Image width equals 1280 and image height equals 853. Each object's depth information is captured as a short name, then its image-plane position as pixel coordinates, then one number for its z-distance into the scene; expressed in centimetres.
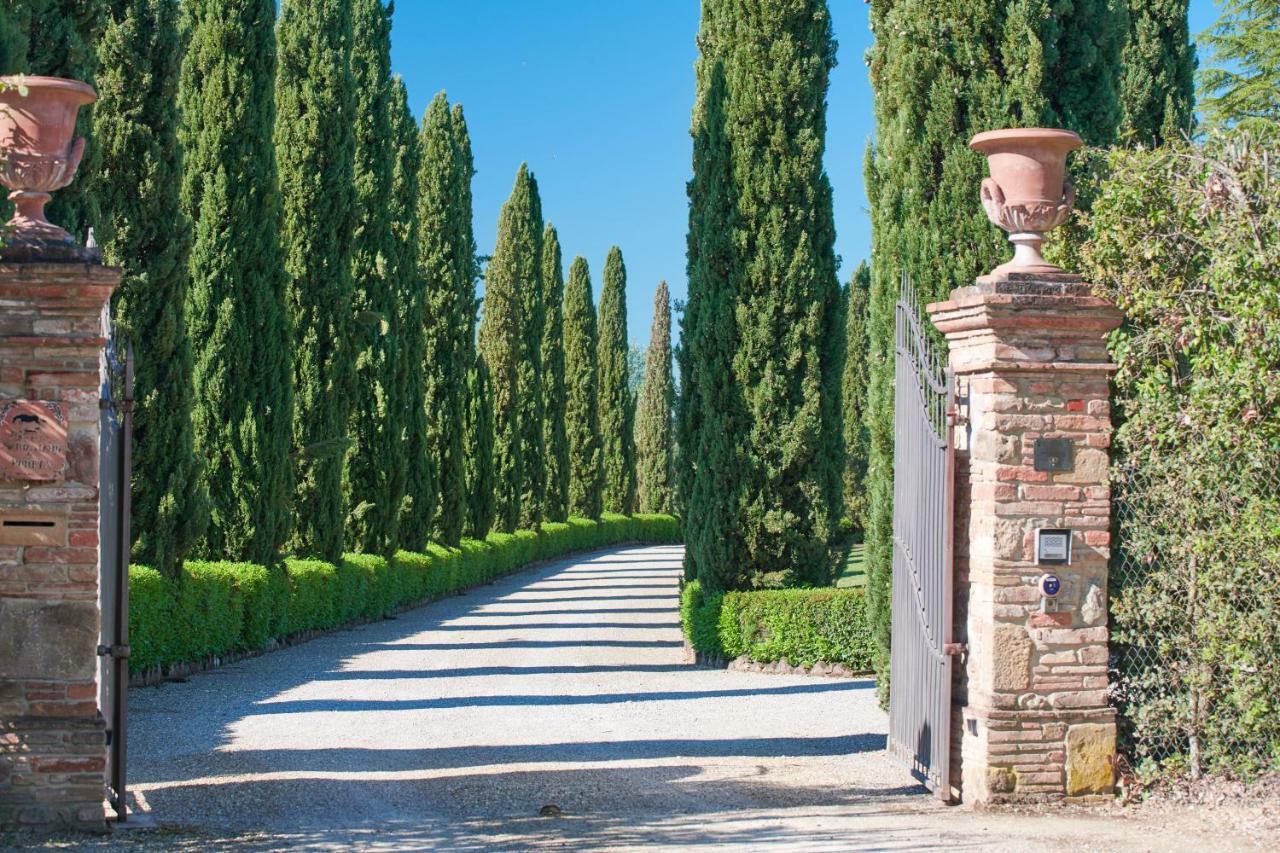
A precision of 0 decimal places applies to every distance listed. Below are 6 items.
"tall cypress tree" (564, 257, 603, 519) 4434
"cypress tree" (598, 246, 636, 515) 4738
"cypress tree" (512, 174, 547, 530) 3659
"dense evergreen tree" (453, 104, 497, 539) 3008
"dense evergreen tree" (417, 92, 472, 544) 2791
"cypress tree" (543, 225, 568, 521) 3991
